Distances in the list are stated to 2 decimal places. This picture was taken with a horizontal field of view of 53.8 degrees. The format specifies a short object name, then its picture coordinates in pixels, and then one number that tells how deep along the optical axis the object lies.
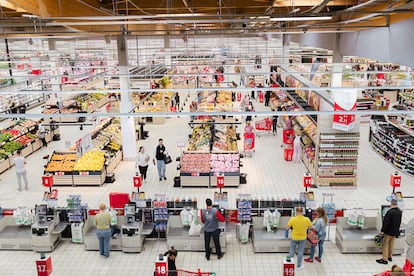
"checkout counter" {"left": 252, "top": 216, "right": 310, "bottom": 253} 8.57
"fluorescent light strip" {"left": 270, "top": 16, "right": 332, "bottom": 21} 7.50
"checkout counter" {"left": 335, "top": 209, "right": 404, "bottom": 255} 8.51
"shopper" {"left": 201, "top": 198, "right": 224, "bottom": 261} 8.15
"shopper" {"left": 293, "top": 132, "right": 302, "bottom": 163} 14.38
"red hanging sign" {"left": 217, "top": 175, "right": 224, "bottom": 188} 10.45
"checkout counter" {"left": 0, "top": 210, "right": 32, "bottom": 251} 8.99
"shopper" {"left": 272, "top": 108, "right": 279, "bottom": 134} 18.70
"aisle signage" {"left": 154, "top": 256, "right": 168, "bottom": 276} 6.45
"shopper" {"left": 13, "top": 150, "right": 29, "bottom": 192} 12.27
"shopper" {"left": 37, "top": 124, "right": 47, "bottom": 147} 16.92
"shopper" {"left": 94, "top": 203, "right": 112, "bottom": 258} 8.30
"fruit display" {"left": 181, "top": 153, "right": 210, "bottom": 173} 12.46
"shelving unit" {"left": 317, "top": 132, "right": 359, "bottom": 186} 11.83
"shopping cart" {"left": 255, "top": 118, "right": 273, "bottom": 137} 18.58
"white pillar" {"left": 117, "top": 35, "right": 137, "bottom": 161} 14.45
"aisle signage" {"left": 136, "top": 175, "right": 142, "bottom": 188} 11.05
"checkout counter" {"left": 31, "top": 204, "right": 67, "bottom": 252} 8.82
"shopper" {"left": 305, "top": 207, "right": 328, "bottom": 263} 7.97
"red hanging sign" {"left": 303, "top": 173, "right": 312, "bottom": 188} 10.66
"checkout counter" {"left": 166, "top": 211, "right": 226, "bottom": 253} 8.65
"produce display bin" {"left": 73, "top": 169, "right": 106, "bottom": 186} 12.73
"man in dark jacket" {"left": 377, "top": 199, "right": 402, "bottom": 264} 7.91
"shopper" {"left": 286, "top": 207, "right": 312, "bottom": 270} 7.77
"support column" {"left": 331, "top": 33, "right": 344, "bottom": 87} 13.83
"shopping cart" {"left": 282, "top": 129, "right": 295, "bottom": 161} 14.76
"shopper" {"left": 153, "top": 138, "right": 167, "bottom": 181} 12.77
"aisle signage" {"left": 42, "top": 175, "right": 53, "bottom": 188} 10.98
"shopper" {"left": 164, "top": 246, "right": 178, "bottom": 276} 7.14
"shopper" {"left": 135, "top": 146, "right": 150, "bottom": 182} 12.66
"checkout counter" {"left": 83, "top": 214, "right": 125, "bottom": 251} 8.88
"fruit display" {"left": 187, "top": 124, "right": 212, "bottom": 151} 14.26
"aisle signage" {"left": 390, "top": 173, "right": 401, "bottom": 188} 10.59
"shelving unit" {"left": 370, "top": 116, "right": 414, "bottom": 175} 13.61
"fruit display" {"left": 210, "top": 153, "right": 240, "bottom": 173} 12.49
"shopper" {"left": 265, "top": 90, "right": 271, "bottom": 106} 25.06
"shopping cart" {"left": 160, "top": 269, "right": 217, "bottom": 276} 6.83
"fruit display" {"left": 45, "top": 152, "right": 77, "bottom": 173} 12.91
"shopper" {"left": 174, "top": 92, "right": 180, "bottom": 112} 24.38
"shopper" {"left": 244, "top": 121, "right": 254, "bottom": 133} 15.28
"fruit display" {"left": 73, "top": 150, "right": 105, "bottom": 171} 12.81
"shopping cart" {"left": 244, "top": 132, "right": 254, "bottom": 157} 15.41
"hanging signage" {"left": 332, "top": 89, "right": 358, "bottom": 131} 10.80
